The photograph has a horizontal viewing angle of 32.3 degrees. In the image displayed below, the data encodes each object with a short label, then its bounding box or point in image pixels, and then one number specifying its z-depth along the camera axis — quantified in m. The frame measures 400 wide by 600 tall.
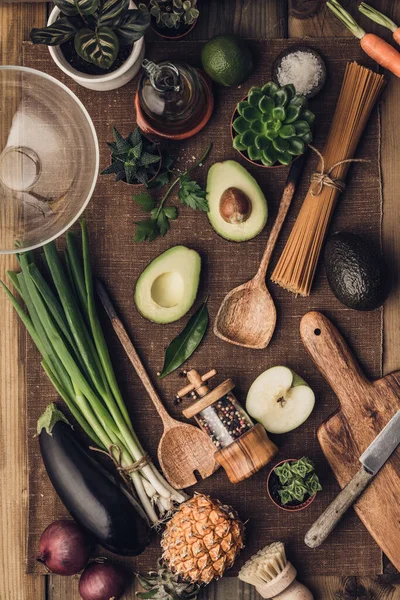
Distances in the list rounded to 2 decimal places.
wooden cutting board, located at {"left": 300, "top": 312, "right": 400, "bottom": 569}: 1.44
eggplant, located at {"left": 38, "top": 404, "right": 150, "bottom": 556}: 1.40
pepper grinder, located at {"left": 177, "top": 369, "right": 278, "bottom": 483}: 1.38
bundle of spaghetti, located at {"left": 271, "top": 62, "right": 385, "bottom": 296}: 1.42
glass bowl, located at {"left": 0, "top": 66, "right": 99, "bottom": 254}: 1.28
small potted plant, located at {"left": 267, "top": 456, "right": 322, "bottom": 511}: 1.38
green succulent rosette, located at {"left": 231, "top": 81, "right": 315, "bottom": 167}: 1.28
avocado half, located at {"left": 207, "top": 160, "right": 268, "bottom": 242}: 1.42
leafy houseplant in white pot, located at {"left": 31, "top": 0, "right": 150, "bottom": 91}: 1.25
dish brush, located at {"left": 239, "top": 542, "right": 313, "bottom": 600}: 1.40
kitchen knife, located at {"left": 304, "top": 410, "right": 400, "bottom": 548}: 1.41
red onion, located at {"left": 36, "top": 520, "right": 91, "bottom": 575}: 1.42
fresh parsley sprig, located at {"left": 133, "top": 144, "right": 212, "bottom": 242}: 1.40
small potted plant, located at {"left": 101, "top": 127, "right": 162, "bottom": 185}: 1.36
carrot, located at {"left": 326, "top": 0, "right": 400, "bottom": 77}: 1.41
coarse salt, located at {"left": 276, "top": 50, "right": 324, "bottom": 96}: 1.41
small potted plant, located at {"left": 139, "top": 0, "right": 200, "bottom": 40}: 1.38
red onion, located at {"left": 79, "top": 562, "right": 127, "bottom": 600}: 1.42
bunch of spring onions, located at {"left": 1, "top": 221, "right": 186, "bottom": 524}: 1.42
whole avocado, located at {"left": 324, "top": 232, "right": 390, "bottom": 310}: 1.35
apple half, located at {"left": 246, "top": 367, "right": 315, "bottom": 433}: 1.44
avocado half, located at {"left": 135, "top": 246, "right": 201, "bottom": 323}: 1.44
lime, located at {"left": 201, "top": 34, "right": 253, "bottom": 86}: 1.37
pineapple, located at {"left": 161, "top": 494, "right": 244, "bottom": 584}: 1.35
